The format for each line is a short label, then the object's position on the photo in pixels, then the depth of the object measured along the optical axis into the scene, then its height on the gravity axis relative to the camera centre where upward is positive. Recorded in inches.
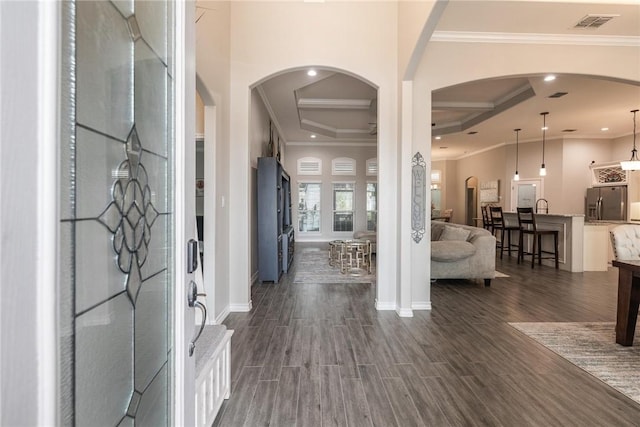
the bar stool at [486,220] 336.7 -12.1
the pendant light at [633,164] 245.8 +36.2
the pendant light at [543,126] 265.2 +80.3
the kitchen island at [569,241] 238.8 -24.5
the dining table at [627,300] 107.8 -31.7
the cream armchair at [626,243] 116.3 -12.6
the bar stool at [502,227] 293.6 -17.1
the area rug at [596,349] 92.0 -49.3
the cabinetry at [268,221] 199.6 -8.2
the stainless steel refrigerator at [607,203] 306.6 +6.4
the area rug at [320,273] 206.2 -46.5
